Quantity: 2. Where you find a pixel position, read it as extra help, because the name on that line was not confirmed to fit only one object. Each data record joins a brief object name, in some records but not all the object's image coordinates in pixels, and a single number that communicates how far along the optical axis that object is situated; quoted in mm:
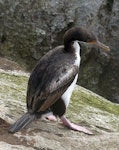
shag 11900
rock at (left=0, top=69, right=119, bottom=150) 11690
